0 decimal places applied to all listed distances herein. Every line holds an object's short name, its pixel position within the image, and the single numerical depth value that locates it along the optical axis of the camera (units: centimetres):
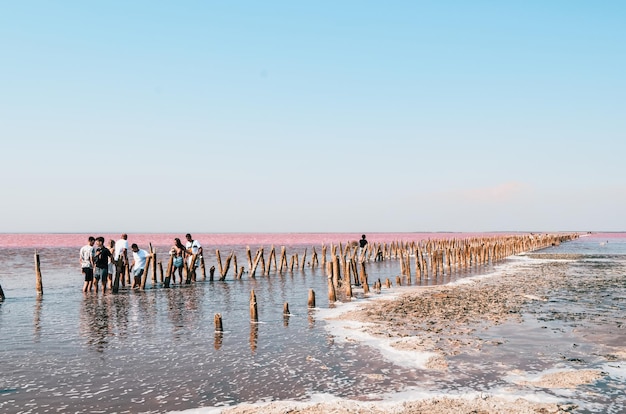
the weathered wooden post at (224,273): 2623
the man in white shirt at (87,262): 1973
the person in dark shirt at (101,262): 2011
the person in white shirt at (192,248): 2455
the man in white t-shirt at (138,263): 2158
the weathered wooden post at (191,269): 2428
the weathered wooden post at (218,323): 1256
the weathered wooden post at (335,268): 1888
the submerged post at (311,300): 1646
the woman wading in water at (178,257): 2366
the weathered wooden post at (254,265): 2845
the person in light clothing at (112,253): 2125
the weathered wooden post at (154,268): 2328
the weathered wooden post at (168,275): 2291
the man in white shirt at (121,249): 2127
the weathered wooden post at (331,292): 1745
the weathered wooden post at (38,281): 2005
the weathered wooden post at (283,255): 3164
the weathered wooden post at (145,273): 2209
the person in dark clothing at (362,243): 3892
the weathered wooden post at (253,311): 1387
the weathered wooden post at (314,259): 3356
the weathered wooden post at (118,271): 2072
